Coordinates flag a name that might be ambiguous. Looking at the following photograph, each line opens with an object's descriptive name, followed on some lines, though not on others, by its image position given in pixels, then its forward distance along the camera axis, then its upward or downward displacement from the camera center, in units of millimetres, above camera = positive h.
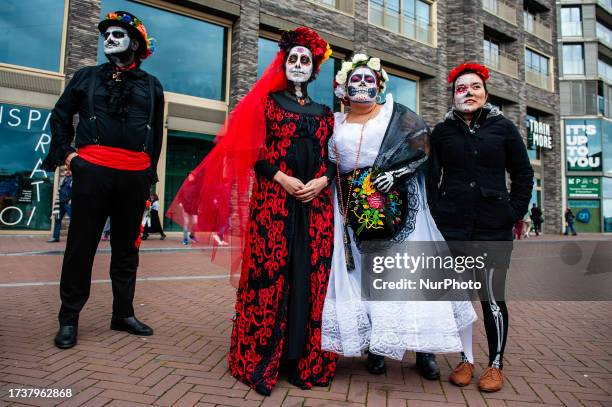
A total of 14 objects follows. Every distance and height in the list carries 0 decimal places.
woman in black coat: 2674 +271
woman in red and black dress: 2635 +58
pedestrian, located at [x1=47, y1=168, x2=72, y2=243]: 10508 +365
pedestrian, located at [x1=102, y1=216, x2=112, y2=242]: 10842 -389
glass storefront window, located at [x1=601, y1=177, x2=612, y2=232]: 29938 +2119
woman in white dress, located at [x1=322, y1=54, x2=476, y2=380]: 2551 -5
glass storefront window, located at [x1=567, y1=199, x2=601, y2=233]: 29672 +1203
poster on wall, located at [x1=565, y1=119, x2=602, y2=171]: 29109 +6010
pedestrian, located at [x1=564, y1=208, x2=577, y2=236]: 23969 +698
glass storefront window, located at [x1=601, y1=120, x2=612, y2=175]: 30062 +6376
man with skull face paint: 3199 +500
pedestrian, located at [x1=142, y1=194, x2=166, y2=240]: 12922 +28
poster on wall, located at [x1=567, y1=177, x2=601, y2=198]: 29359 +3166
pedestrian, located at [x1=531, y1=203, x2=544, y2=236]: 21766 +750
